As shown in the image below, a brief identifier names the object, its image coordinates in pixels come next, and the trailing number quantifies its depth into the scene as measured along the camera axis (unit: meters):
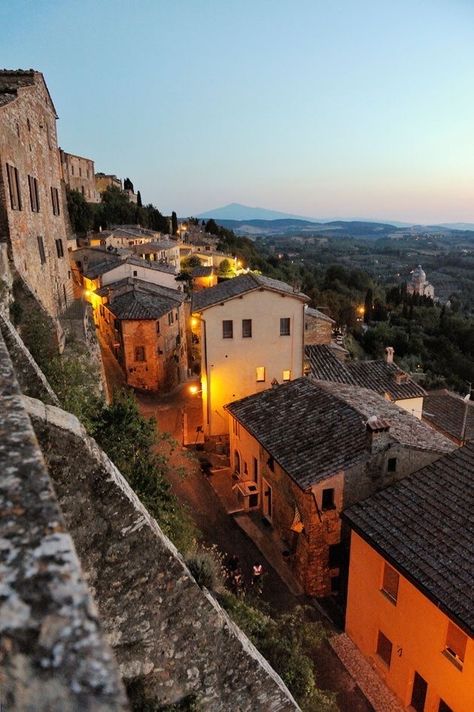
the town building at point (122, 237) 57.16
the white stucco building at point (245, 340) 23.44
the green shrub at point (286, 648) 7.81
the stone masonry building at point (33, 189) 14.90
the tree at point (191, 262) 61.88
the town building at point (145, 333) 31.19
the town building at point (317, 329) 31.81
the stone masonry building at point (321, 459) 14.81
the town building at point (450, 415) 28.39
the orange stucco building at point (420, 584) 10.23
